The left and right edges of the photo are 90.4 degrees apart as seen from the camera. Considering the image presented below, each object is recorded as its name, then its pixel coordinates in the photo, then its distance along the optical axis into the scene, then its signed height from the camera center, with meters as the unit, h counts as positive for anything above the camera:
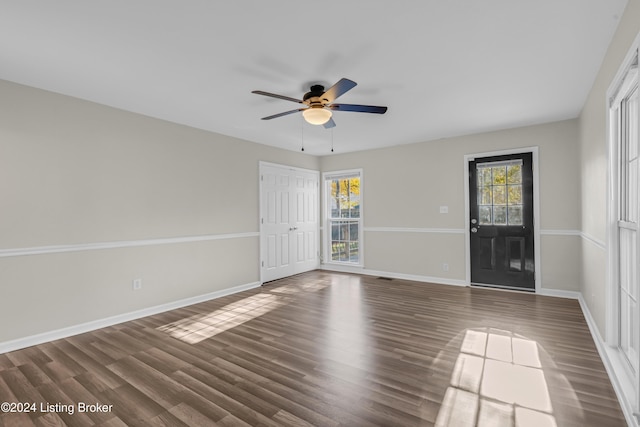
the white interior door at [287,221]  5.66 -0.11
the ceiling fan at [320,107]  2.95 +1.04
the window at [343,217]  6.50 -0.05
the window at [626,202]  2.12 +0.07
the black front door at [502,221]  4.74 -0.12
